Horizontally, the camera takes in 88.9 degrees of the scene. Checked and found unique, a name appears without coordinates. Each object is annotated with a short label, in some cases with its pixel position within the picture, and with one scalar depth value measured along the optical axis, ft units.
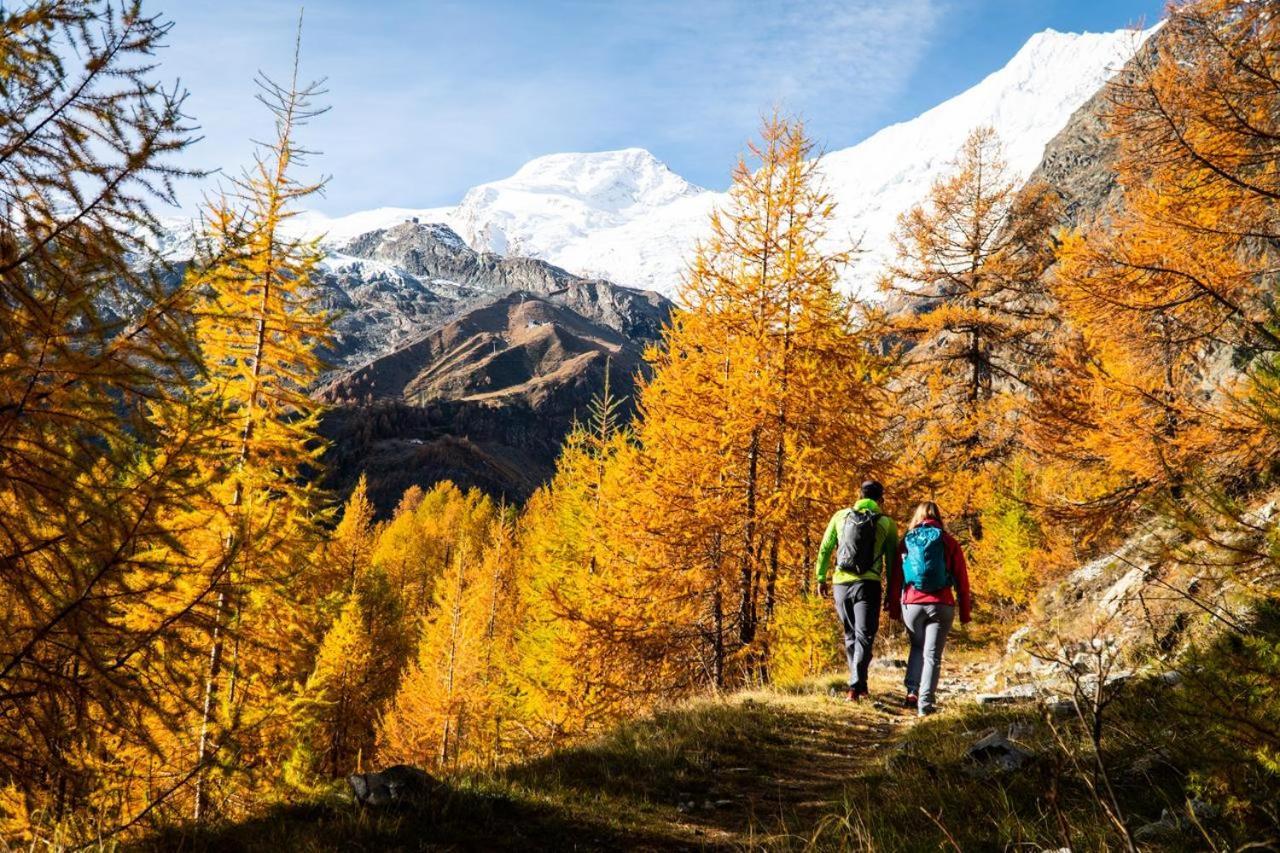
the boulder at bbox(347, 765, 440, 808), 12.23
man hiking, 22.79
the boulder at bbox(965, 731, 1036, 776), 13.04
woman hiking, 21.42
